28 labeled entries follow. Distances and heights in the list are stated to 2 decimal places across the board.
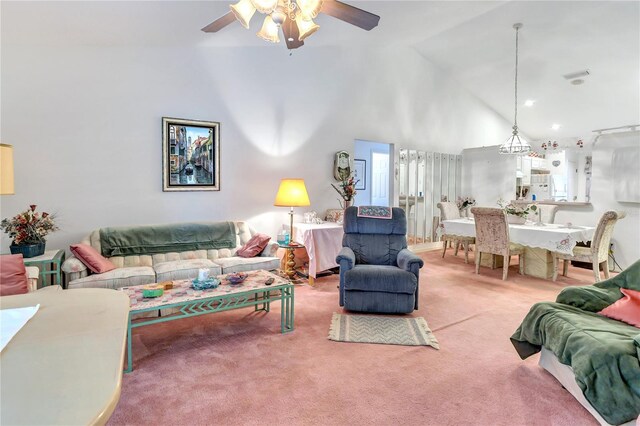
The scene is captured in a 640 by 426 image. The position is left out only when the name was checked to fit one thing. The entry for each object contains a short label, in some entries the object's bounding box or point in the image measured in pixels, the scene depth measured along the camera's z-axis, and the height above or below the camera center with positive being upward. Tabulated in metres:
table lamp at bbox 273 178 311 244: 4.29 +0.07
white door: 7.79 +0.53
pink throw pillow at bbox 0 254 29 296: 2.37 -0.53
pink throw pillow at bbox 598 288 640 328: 2.09 -0.66
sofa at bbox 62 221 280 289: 3.13 -0.64
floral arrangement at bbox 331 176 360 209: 5.32 +0.16
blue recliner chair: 3.23 -0.77
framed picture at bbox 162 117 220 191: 4.13 +0.54
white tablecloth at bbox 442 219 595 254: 4.20 -0.44
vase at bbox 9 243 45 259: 3.00 -0.43
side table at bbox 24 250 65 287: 3.00 -0.57
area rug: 2.78 -1.10
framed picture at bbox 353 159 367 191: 7.21 +0.56
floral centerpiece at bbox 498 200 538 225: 4.90 -0.19
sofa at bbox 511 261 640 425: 1.65 -0.78
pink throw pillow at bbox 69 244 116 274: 3.15 -0.53
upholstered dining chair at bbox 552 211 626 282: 4.05 -0.59
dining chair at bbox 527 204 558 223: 5.35 -0.18
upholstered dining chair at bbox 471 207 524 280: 4.53 -0.47
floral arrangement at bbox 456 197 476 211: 6.83 -0.04
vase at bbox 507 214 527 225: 4.91 -0.26
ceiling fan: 2.19 +1.22
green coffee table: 2.44 -0.73
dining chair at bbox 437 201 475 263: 5.60 -0.30
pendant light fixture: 5.04 +0.80
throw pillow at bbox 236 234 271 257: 4.04 -0.55
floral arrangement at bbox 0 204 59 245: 3.03 -0.25
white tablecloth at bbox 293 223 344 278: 4.39 -0.54
